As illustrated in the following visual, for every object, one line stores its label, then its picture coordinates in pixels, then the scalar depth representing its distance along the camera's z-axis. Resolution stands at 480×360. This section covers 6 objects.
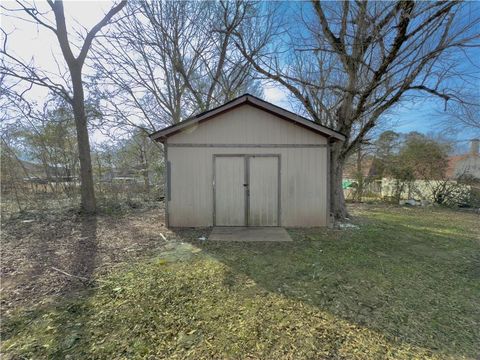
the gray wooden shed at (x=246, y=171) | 6.55
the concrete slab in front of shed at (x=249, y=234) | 5.64
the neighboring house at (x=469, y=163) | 12.05
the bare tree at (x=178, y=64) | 10.30
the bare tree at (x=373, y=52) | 5.84
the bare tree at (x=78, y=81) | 7.39
